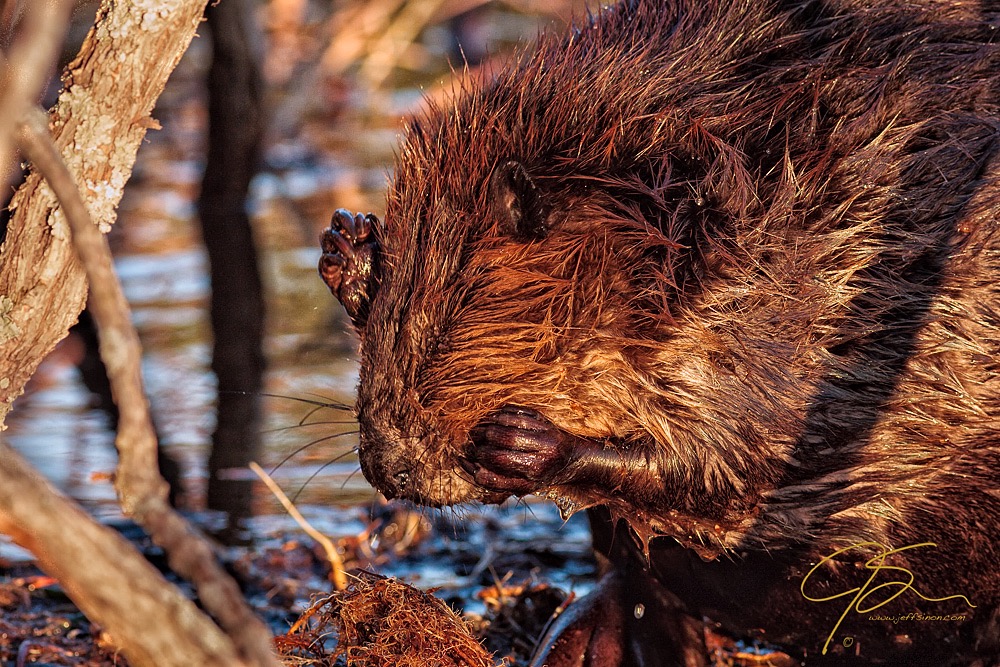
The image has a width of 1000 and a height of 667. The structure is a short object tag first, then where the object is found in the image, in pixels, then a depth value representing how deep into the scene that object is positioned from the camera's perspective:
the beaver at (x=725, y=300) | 4.39
